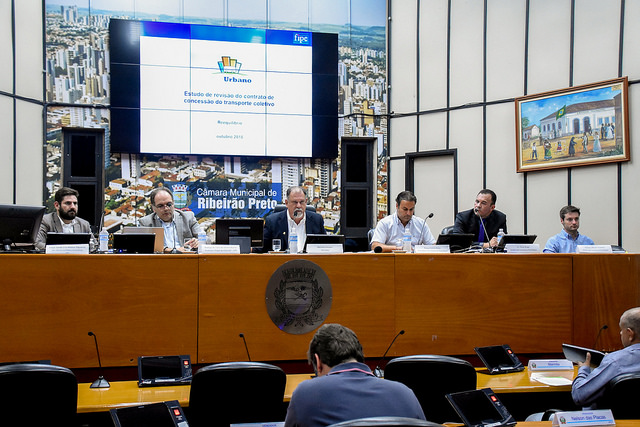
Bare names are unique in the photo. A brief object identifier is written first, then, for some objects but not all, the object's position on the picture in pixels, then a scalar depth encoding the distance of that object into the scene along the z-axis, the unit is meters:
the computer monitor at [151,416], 1.90
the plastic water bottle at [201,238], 4.60
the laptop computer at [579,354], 2.61
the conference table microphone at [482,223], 5.15
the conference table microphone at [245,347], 2.93
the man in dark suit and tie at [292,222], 4.92
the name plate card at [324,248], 3.24
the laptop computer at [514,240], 4.00
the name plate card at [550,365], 2.90
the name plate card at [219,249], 3.14
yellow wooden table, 2.29
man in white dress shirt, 4.89
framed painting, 5.59
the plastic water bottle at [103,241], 3.99
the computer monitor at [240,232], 4.05
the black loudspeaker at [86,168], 6.55
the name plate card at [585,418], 2.06
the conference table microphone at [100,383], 2.56
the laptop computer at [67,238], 3.35
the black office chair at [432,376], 2.19
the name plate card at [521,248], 3.60
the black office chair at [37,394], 1.88
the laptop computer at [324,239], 3.65
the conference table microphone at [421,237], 5.04
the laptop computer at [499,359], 2.88
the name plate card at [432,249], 3.52
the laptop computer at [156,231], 4.02
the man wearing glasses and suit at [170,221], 4.71
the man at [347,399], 1.61
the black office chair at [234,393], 2.01
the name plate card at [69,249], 2.92
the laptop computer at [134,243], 3.33
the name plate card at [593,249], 3.59
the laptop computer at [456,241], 4.15
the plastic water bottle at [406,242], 4.20
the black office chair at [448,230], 5.42
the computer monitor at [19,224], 3.39
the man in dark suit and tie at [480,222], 5.31
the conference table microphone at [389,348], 3.10
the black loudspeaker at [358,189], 7.35
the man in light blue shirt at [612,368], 2.32
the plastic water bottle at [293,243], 3.89
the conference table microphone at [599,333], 3.25
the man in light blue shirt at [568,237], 5.25
